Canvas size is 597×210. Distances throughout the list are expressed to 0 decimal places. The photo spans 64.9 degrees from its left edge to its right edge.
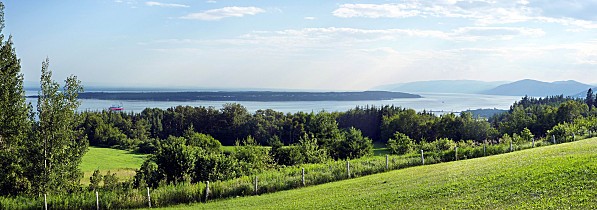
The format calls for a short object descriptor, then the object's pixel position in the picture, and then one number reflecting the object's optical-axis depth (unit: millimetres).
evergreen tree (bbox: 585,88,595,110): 107725
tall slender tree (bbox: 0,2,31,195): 25250
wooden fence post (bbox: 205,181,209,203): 22991
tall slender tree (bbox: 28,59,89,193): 24844
